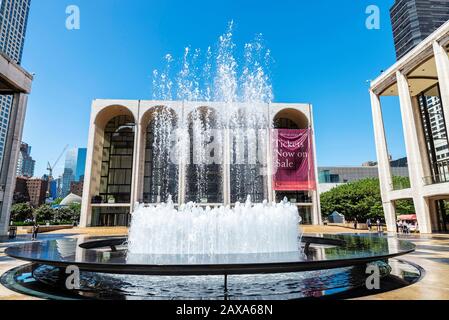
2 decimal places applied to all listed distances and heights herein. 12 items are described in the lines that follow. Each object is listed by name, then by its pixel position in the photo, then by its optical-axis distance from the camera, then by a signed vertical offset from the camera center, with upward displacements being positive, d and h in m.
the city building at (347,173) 97.38 +14.87
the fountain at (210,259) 4.43 -0.81
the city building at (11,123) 22.67 +8.36
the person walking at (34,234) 19.04 -1.26
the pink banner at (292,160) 34.00 +6.72
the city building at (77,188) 126.44 +13.03
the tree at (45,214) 48.19 +0.44
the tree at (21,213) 48.00 +0.66
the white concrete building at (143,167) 35.81 +6.93
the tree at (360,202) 40.59 +1.77
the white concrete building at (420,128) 21.70 +8.11
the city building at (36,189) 108.20 +10.97
